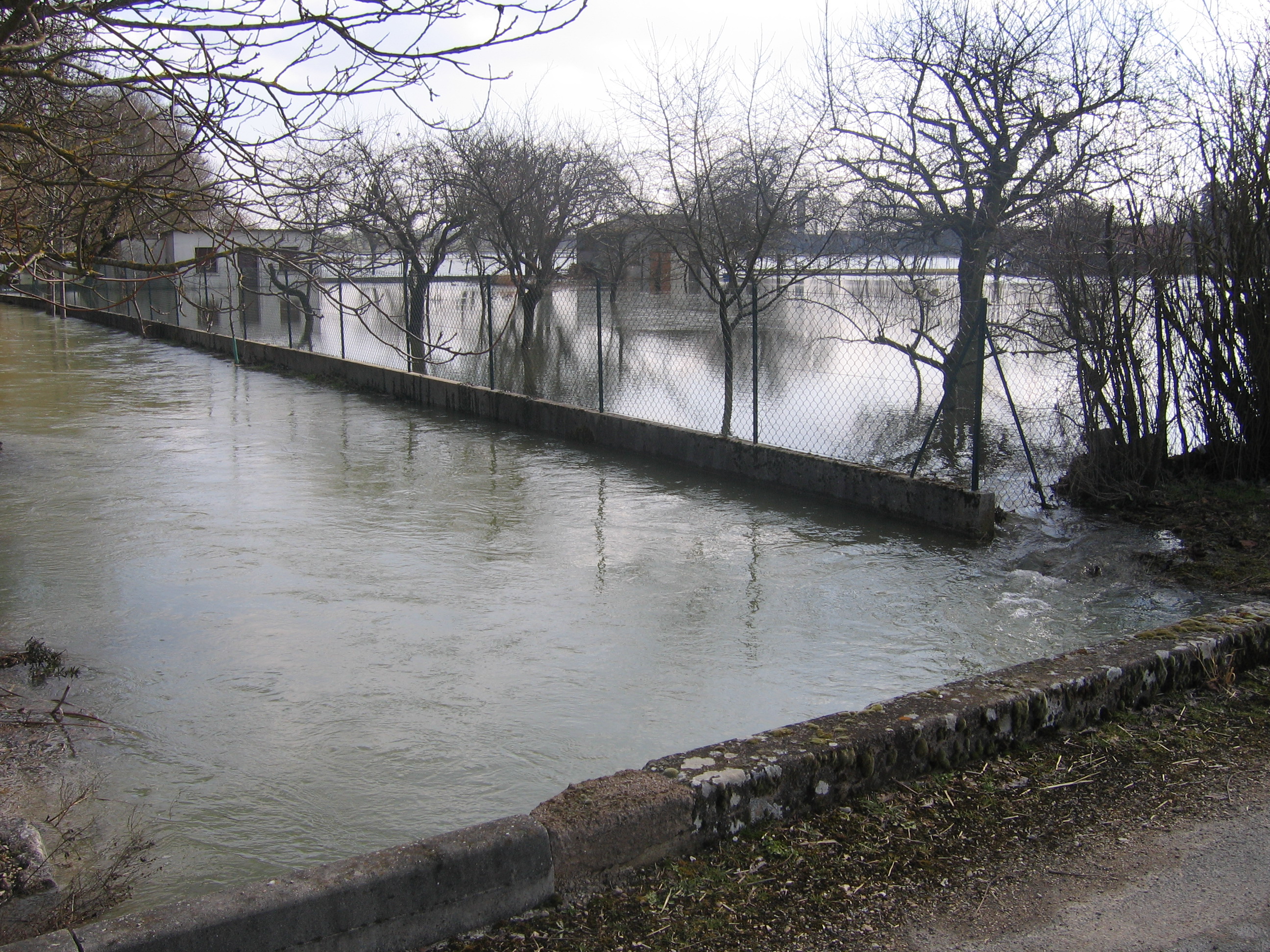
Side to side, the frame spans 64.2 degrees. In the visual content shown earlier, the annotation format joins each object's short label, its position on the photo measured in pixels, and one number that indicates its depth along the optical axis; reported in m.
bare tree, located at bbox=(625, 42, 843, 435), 11.66
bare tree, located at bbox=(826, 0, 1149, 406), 11.90
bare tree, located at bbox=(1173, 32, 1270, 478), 7.59
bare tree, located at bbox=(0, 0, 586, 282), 3.67
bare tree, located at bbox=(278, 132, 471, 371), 18.34
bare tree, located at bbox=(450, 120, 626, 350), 21.66
